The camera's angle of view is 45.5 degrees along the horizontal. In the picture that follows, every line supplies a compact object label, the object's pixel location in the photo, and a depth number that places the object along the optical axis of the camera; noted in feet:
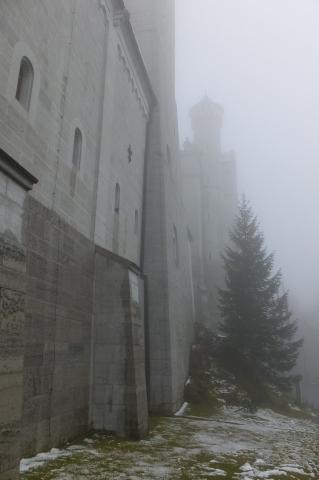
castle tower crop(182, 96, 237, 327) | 108.99
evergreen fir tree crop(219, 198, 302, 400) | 64.95
